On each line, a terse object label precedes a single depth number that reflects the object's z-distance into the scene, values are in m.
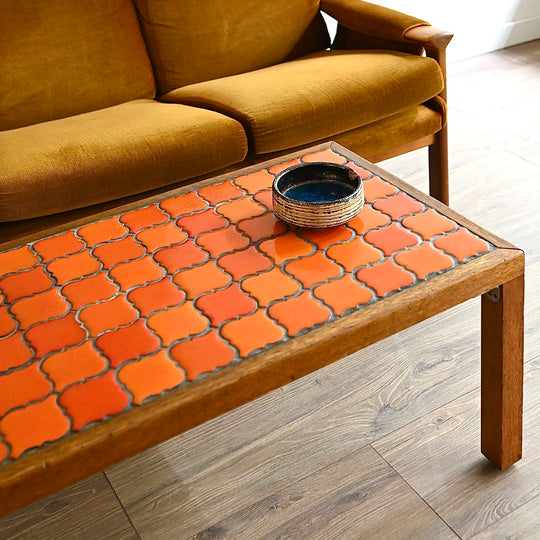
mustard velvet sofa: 1.89
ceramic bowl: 1.34
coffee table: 1.01
